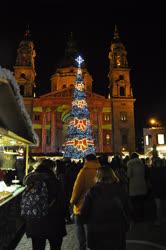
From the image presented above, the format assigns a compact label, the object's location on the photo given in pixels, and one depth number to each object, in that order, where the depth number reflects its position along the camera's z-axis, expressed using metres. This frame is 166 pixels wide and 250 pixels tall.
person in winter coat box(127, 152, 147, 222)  9.39
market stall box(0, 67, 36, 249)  6.87
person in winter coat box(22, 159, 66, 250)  4.68
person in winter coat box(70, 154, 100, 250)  5.91
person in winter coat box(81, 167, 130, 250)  3.90
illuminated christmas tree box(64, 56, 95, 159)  32.44
